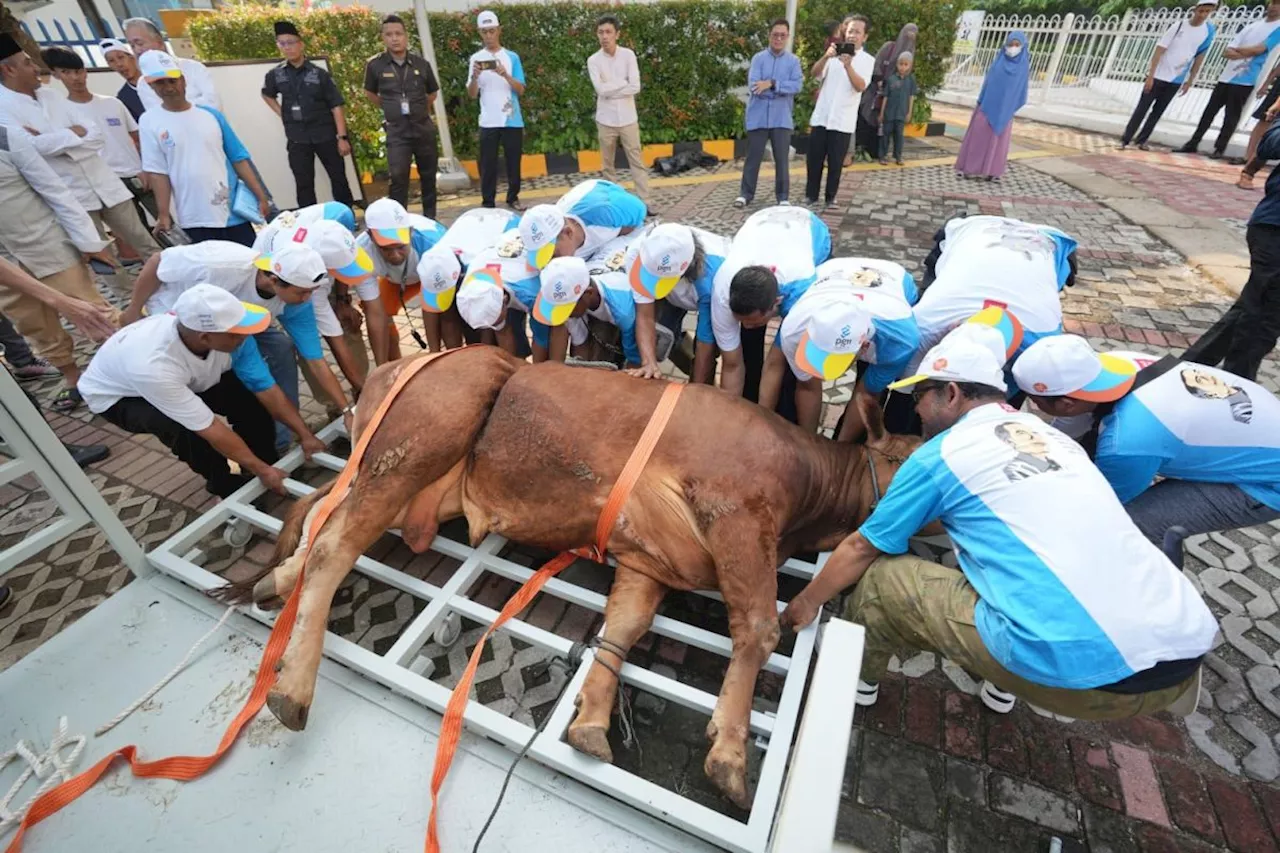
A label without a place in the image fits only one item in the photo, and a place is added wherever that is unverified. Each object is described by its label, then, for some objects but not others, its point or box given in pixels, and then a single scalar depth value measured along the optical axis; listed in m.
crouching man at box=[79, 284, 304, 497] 2.98
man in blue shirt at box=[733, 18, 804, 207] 7.59
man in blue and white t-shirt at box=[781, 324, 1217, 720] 1.88
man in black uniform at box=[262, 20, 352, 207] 6.89
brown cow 2.47
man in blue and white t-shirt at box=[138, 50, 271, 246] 4.73
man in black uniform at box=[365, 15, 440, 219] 7.27
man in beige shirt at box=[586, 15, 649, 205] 7.95
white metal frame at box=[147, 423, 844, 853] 1.93
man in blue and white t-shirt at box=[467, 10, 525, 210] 7.65
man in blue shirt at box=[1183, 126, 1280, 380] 3.81
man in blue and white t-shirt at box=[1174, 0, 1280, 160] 8.72
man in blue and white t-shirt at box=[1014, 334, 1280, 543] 2.45
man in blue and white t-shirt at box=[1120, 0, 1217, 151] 9.36
